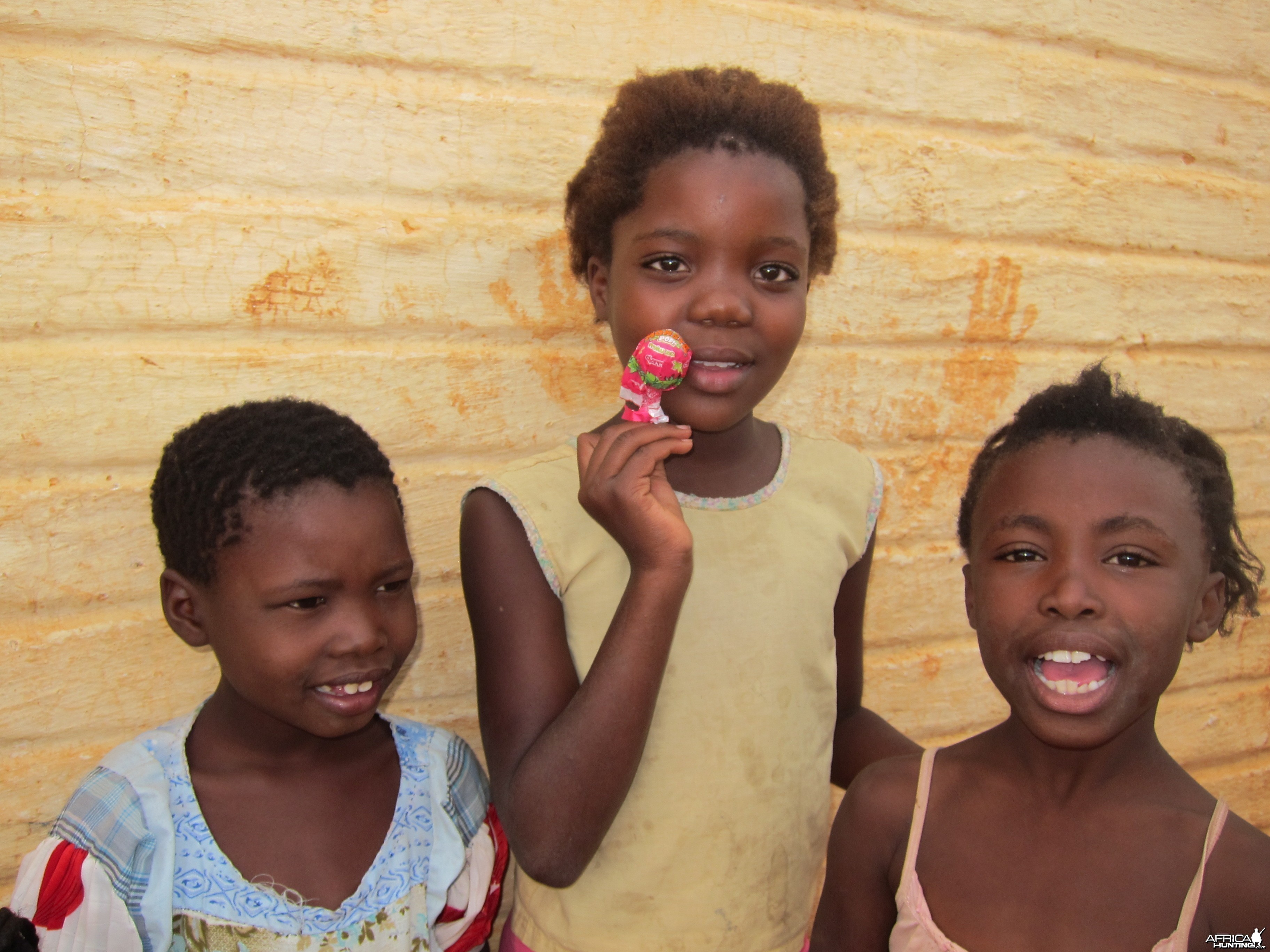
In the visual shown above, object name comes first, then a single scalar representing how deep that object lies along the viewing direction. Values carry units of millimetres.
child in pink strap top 614
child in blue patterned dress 649
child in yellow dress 653
